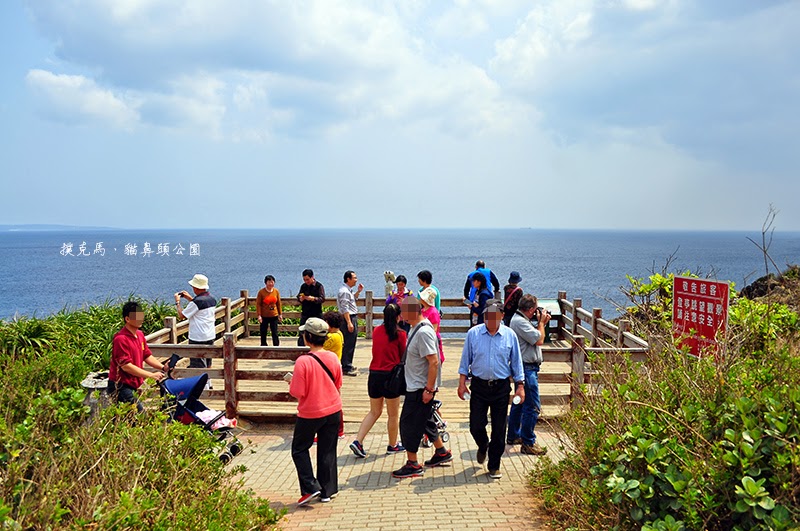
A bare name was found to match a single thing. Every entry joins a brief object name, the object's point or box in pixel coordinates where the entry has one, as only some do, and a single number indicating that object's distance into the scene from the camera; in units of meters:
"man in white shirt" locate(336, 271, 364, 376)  11.28
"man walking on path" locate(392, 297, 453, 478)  6.27
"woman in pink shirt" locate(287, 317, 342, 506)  5.82
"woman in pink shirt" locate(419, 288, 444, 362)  7.61
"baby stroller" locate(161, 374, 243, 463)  6.89
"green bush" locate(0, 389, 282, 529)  3.61
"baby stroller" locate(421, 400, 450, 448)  7.48
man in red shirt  6.53
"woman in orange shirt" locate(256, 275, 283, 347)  13.11
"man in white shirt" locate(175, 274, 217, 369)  10.01
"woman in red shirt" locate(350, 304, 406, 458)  6.92
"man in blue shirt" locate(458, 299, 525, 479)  6.30
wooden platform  8.84
